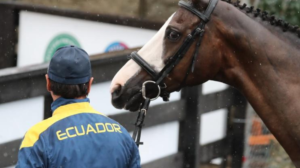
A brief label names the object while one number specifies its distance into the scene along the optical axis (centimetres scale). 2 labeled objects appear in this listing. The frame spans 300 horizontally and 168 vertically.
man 530
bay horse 755
